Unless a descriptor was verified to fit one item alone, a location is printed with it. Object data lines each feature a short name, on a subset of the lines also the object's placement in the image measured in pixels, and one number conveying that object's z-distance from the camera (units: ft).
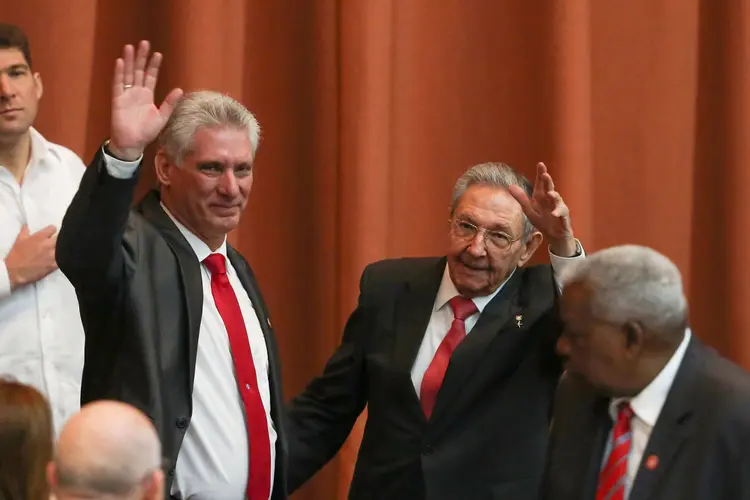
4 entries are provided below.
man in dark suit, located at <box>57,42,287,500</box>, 25.39
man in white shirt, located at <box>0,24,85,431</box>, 26.69
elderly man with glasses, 26.52
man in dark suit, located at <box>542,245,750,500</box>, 24.86
